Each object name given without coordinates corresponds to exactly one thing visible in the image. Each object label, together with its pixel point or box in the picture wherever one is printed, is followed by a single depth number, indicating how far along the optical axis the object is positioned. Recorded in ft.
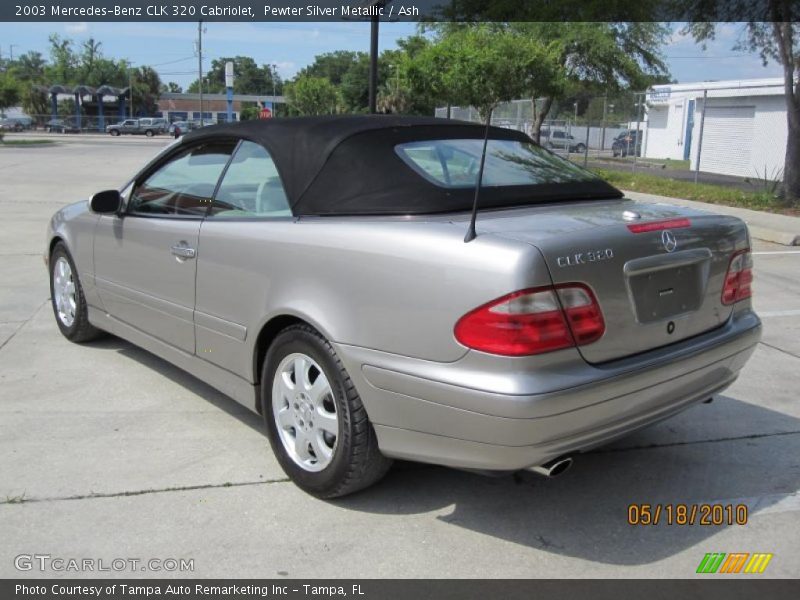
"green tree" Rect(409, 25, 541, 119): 67.97
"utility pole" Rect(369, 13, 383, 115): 46.25
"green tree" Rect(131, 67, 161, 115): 312.09
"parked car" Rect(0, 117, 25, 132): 215.37
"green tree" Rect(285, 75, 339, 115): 186.09
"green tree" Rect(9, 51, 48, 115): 276.21
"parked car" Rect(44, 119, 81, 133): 228.43
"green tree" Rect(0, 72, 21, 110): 151.67
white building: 89.30
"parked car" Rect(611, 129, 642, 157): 112.54
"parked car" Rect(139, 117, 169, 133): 220.02
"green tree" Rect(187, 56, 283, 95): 468.75
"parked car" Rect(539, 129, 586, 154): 93.63
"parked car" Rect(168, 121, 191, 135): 201.98
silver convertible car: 8.68
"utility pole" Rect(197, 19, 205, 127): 206.06
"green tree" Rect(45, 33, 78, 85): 330.13
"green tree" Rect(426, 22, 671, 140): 76.43
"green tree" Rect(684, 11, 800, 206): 48.78
